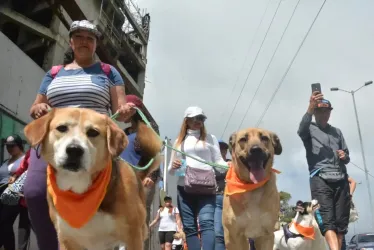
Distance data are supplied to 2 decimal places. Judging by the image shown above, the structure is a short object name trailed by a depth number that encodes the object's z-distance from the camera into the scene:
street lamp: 24.04
